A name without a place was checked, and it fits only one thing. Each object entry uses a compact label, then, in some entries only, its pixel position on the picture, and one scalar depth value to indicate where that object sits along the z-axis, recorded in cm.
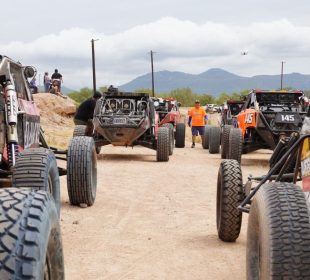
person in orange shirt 2067
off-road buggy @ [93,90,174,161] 1404
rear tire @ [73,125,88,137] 1382
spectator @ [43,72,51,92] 3023
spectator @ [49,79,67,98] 2916
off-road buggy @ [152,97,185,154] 2045
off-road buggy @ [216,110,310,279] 296
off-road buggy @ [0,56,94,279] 215
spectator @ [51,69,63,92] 2894
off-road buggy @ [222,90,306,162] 1248
